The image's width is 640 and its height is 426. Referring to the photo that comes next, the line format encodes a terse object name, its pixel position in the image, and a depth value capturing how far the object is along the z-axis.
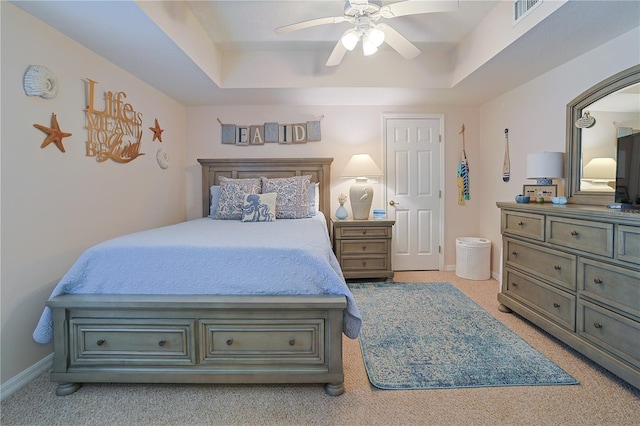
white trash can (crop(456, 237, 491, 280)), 3.71
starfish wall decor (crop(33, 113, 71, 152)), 1.94
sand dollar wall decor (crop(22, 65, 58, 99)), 1.81
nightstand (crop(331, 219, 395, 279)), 3.61
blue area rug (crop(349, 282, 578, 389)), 1.77
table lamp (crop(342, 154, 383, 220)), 3.73
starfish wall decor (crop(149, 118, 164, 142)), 3.22
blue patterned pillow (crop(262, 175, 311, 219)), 3.33
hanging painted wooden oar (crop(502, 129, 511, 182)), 3.48
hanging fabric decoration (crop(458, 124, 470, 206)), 4.02
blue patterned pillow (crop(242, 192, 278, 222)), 3.03
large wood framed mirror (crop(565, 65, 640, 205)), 2.16
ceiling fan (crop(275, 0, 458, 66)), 1.88
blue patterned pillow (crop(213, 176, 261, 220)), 3.29
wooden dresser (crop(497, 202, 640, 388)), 1.65
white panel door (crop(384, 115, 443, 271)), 4.07
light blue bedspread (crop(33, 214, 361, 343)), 1.70
